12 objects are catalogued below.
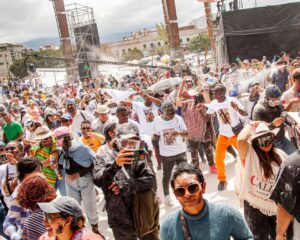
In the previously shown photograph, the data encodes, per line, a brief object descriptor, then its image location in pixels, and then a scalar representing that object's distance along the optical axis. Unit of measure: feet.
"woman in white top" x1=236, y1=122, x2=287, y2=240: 9.10
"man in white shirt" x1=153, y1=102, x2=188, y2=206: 16.98
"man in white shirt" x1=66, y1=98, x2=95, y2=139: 21.40
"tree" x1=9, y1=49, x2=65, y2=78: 242.54
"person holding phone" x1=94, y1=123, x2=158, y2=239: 10.05
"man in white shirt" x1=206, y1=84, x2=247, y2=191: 17.63
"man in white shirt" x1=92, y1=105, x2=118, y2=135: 19.40
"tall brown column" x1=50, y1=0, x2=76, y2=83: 113.39
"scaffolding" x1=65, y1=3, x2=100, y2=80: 104.47
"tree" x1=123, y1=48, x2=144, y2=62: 314.63
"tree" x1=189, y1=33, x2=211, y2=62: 268.11
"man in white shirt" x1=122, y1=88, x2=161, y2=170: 21.61
